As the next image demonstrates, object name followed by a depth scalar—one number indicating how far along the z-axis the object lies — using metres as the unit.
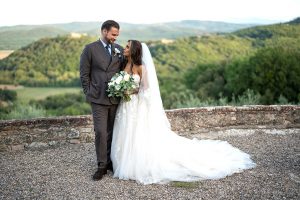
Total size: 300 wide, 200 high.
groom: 5.29
